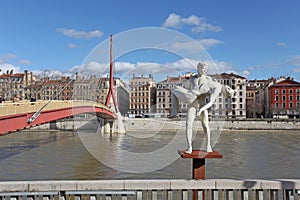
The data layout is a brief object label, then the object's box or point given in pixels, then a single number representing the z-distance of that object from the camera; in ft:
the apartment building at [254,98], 235.40
